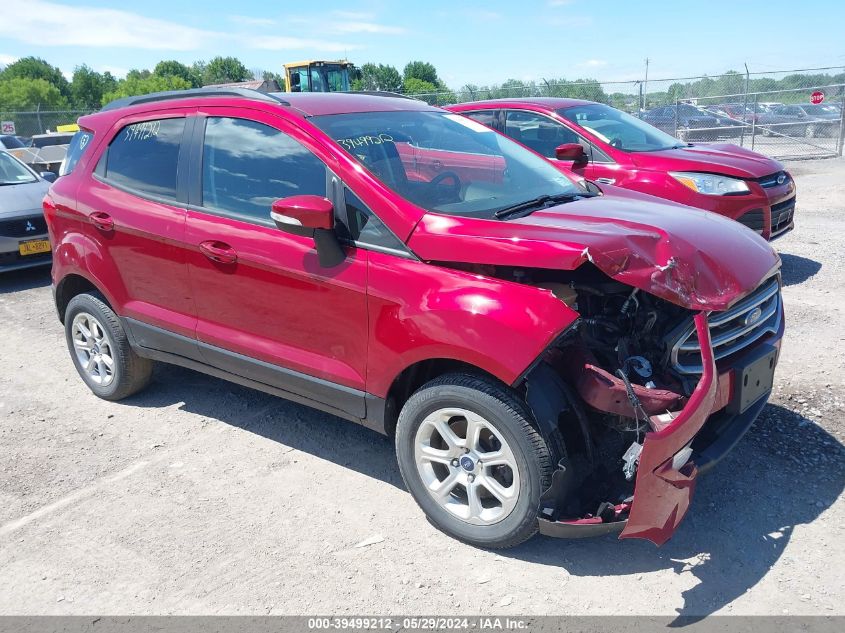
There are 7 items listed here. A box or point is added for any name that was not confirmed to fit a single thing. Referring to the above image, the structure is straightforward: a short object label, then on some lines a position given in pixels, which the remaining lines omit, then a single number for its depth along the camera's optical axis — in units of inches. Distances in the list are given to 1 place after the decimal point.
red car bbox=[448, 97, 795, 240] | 270.5
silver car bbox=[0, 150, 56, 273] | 319.3
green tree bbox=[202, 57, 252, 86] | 3572.8
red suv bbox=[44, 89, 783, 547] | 113.0
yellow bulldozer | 1008.2
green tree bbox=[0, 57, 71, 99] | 3184.1
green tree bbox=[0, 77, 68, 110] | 2336.4
